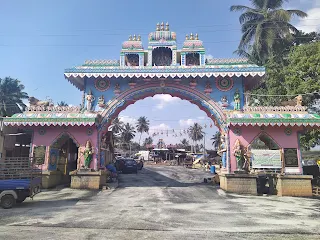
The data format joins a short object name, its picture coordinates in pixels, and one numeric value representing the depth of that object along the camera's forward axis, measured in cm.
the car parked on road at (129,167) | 2669
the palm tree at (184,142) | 9291
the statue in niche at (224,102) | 1593
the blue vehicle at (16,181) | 976
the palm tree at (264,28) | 2724
